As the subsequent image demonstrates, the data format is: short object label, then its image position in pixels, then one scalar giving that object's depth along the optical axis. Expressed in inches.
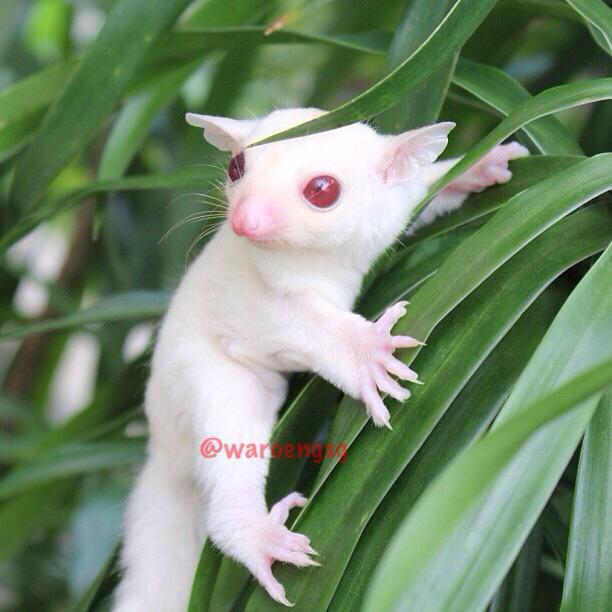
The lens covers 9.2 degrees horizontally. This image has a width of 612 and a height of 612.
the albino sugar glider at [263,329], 21.8
